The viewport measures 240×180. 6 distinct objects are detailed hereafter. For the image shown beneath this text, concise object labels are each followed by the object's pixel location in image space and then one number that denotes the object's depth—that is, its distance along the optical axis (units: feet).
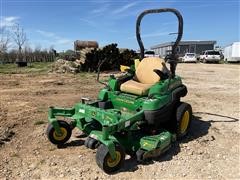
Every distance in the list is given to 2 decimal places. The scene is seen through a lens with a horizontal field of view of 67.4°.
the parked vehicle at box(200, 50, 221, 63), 70.39
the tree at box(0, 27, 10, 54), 78.67
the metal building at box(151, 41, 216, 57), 122.17
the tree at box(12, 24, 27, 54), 87.06
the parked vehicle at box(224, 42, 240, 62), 70.04
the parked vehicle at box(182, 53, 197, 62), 72.78
